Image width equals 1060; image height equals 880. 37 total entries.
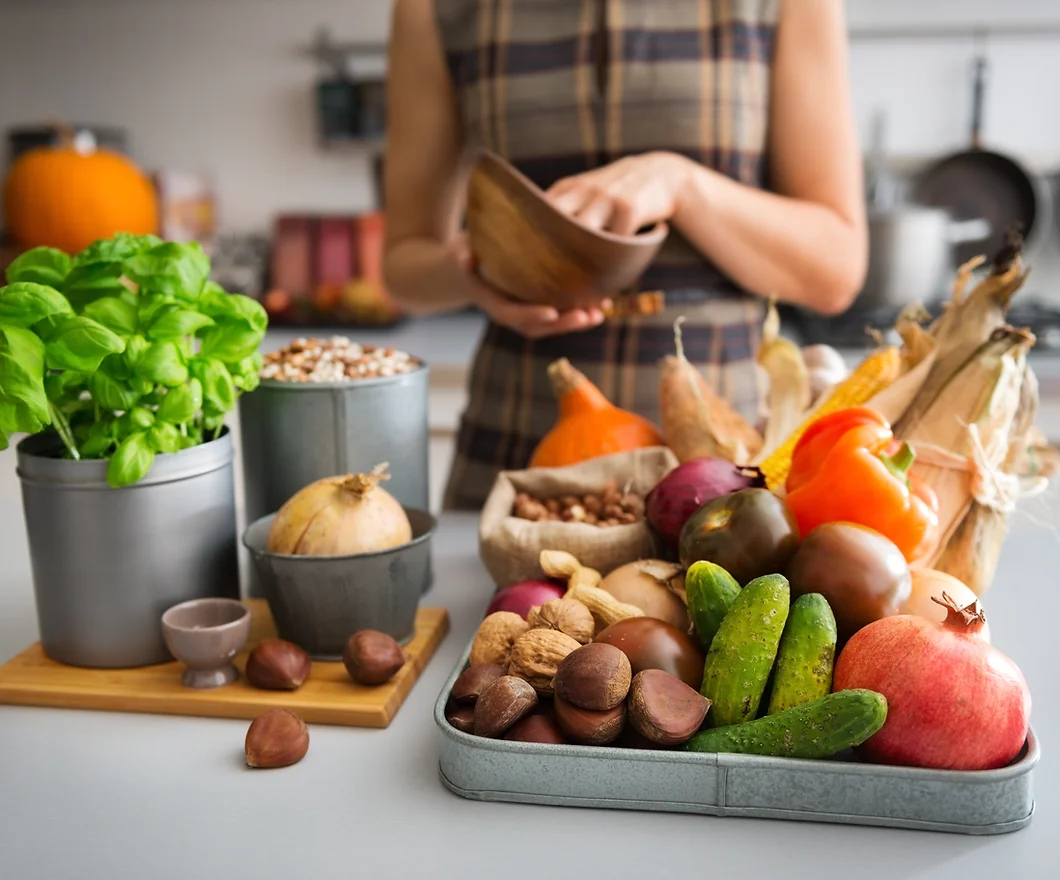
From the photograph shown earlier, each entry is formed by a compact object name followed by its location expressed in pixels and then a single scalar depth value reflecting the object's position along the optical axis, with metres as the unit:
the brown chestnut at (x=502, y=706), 0.51
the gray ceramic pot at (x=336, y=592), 0.65
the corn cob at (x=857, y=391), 0.76
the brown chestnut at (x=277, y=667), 0.62
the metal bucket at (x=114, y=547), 0.65
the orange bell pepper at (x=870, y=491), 0.61
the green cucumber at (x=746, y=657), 0.51
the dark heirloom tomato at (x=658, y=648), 0.53
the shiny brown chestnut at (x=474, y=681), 0.54
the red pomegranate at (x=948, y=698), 0.48
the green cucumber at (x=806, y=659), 0.51
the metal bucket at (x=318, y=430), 0.78
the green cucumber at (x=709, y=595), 0.54
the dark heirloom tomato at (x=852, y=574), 0.54
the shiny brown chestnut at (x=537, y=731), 0.51
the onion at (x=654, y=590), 0.61
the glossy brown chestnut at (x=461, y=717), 0.52
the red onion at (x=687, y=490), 0.67
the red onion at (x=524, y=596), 0.64
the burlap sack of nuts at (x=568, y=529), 0.70
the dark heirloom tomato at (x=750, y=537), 0.57
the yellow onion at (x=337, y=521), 0.66
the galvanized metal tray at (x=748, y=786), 0.48
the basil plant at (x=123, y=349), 0.59
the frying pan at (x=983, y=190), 2.37
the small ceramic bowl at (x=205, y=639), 0.62
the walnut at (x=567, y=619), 0.57
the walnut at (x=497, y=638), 0.58
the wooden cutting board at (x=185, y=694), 0.61
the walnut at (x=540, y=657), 0.54
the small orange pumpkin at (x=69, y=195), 2.47
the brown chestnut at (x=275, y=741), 0.55
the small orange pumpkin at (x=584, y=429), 0.84
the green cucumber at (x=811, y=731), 0.47
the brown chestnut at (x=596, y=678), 0.49
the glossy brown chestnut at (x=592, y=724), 0.50
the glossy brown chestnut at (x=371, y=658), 0.62
